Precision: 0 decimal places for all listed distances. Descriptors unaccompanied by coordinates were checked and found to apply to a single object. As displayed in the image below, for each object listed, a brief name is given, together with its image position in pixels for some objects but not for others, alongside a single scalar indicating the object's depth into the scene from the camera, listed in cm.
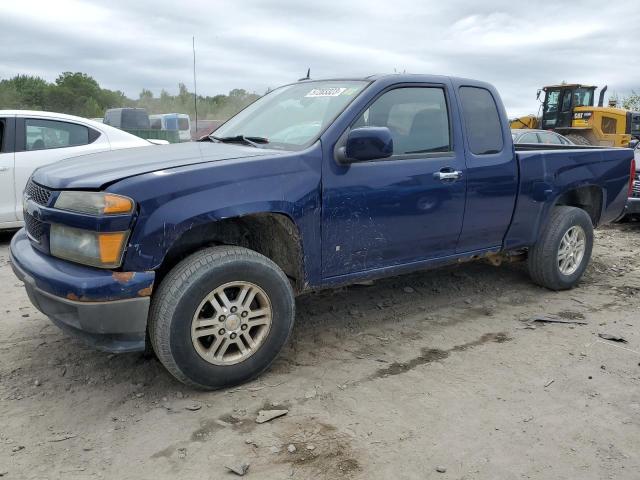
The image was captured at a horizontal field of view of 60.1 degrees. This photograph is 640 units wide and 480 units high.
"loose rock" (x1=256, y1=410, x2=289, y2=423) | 284
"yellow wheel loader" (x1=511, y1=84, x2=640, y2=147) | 1802
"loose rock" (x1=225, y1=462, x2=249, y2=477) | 242
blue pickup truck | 279
